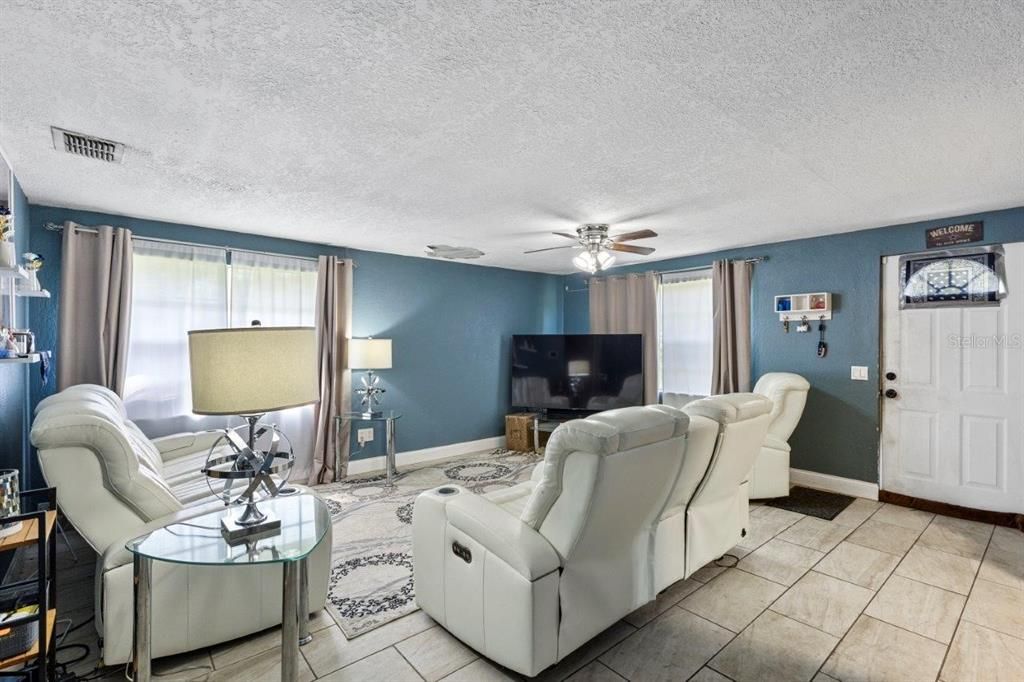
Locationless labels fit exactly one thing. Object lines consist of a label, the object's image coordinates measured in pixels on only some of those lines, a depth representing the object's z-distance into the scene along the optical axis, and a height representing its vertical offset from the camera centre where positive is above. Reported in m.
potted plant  1.91 +0.44
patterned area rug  2.52 -1.36
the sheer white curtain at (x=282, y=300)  4.26 +0.41
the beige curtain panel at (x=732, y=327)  4.81 +0.18
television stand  5.75 -0.93
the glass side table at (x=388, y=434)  4.64 -0.89
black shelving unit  1.54 -0.80
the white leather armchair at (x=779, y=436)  4.06 -0.79
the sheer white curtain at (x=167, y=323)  3.79 +0.18
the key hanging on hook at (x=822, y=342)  4.41 +0.03
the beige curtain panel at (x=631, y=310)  5.69 +0.44
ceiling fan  3.77 +0.81
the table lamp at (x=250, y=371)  1.55 -0.09
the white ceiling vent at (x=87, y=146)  2.23 +0.97
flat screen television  5.55 -0.32
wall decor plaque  3.67 +0.87
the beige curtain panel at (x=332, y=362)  4.59 -0.17
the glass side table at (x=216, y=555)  1.62 -0.72
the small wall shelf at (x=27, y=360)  1.99 -0.06
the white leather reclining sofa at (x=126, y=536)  1.86 -0.79
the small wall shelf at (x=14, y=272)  1.97 +0.31
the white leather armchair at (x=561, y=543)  1.78 -0.82
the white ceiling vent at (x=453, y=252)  4.59 +0.92
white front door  3.58 -0.44
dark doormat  3.82 -1.33
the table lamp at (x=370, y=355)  4.61 -0.10
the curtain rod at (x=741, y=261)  4.81 +0.86
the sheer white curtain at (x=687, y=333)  5.28 +0.13
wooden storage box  5.81 -1.07
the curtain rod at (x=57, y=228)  3.42 +0.84
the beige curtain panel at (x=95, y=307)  3.44 +0.28
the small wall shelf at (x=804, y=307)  4.35 +0.36
